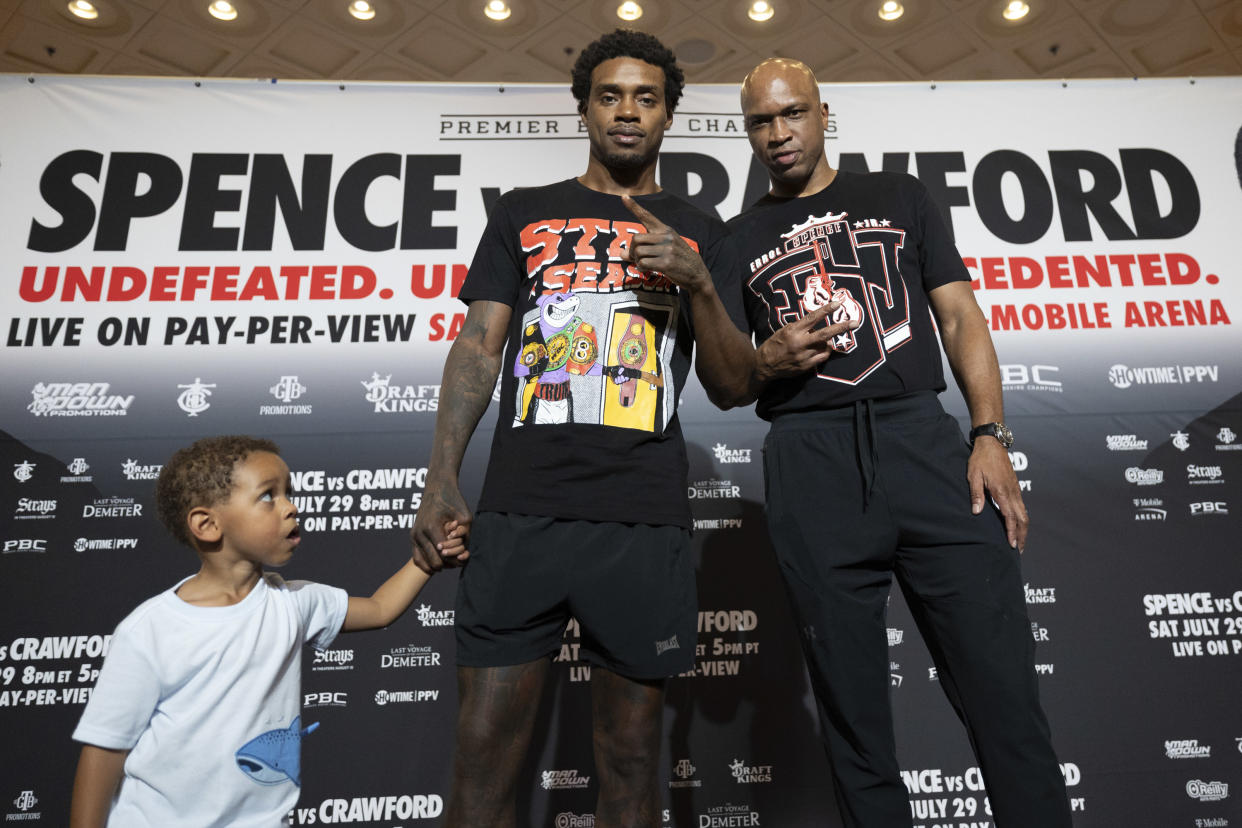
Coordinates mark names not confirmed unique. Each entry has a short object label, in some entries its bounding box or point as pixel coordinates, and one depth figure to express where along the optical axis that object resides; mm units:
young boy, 1174
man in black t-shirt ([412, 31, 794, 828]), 1271
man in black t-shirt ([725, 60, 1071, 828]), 1379
